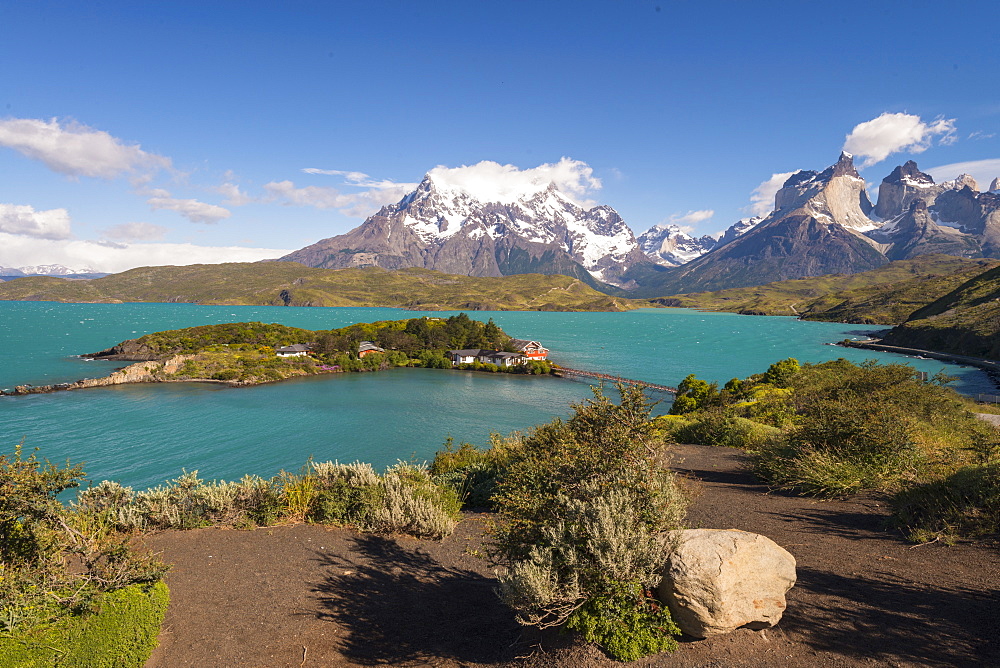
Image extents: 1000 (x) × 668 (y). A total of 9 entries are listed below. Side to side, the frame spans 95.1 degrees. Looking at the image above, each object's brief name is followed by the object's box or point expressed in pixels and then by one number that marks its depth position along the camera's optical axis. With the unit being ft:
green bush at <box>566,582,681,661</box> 19.17
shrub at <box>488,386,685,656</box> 19.30
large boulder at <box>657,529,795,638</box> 19.20
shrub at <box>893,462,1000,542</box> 27.58
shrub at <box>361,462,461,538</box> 36.91
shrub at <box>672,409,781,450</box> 62.49
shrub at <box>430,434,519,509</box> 47.01
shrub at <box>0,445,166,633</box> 21.01
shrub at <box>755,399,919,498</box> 38.29
